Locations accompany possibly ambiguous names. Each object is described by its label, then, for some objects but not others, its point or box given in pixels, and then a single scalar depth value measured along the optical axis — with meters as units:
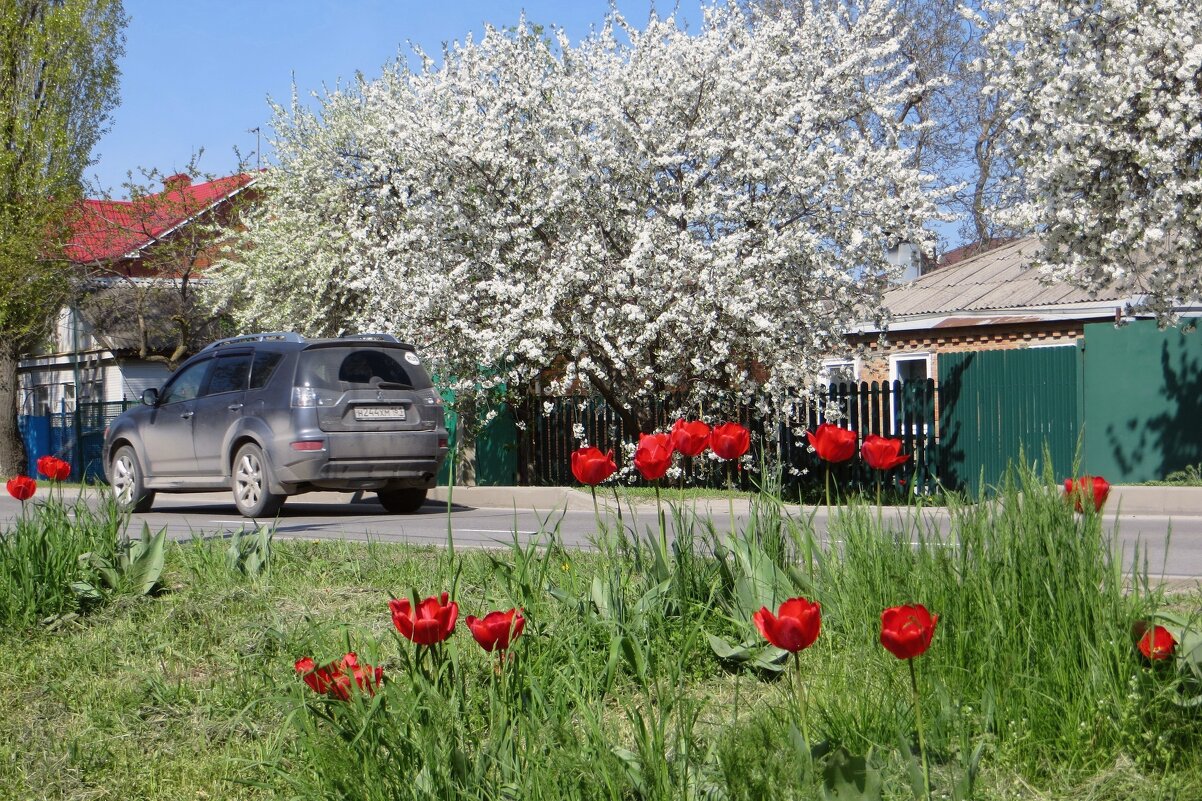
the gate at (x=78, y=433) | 30.41
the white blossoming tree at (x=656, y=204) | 15.80
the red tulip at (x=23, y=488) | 6.24
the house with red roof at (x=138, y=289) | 28.02
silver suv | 13.24
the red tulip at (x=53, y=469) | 6.45
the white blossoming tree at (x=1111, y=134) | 15.34
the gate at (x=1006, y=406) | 17.28
